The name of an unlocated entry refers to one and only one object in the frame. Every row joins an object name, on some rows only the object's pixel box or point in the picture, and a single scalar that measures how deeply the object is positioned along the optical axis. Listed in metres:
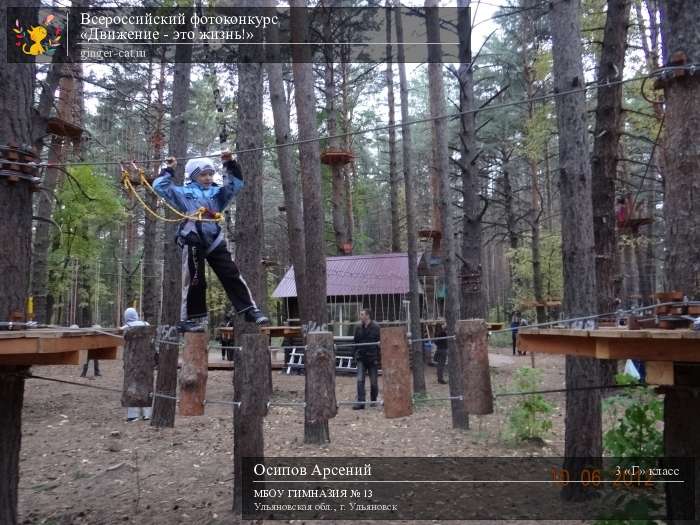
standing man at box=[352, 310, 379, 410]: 9.54
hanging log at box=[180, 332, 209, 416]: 4.04
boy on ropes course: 4.62
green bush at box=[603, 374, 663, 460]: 4.79
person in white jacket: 8.07
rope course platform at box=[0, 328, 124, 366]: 3.22
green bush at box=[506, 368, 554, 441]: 7.39
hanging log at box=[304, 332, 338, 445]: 4.06
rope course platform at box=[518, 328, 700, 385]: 2.79
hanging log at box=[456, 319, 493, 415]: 3.67
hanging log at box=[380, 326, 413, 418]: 3.82
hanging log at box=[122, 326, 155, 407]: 3.97
